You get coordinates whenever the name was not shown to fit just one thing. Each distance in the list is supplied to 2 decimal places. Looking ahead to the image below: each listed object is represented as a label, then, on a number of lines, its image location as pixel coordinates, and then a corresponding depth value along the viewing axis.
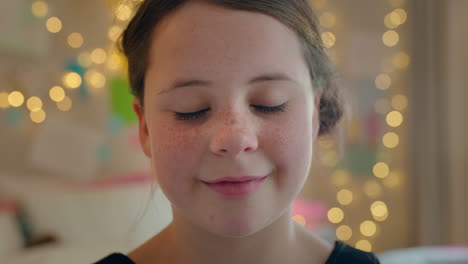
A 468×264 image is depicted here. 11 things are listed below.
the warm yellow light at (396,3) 2.65
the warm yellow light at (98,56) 2.00
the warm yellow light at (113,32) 1.97
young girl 0.66
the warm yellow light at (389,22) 2.65
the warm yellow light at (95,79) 1.99
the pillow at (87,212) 1.62
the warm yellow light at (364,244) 2.70
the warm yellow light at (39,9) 1.83
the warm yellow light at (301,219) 2.47
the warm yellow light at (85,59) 1.97
